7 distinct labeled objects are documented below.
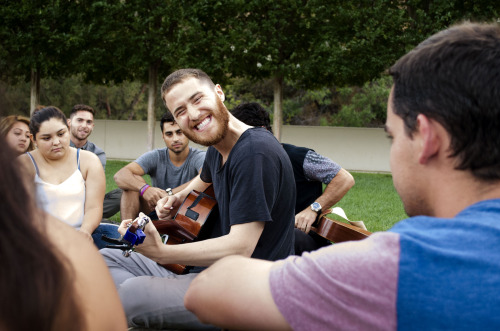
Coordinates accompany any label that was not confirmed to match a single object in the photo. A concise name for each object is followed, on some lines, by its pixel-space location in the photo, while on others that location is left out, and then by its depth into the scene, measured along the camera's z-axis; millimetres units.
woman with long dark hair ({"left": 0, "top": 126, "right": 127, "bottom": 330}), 799
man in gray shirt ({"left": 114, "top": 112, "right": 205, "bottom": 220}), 6453
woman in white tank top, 4844
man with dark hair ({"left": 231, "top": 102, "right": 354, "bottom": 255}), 4648
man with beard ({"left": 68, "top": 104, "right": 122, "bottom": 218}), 7445
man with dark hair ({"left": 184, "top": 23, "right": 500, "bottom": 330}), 1090
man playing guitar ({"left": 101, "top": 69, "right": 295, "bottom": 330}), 2588
